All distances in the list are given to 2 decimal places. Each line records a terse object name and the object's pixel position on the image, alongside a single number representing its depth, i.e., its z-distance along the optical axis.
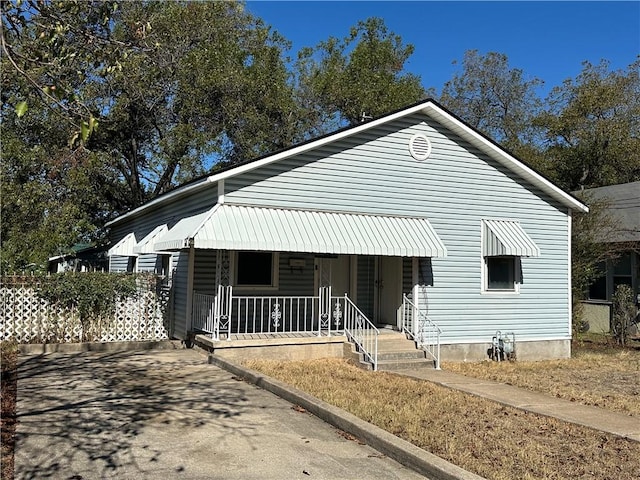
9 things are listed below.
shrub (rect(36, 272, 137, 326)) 12.43
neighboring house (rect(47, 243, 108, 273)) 24.52
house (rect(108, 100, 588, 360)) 12.15
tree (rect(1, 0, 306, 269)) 21.03
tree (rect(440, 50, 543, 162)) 38.91
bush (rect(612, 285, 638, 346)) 17.03
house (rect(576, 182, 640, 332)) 18.81
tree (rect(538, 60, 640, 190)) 28.20
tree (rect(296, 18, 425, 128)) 28.94
